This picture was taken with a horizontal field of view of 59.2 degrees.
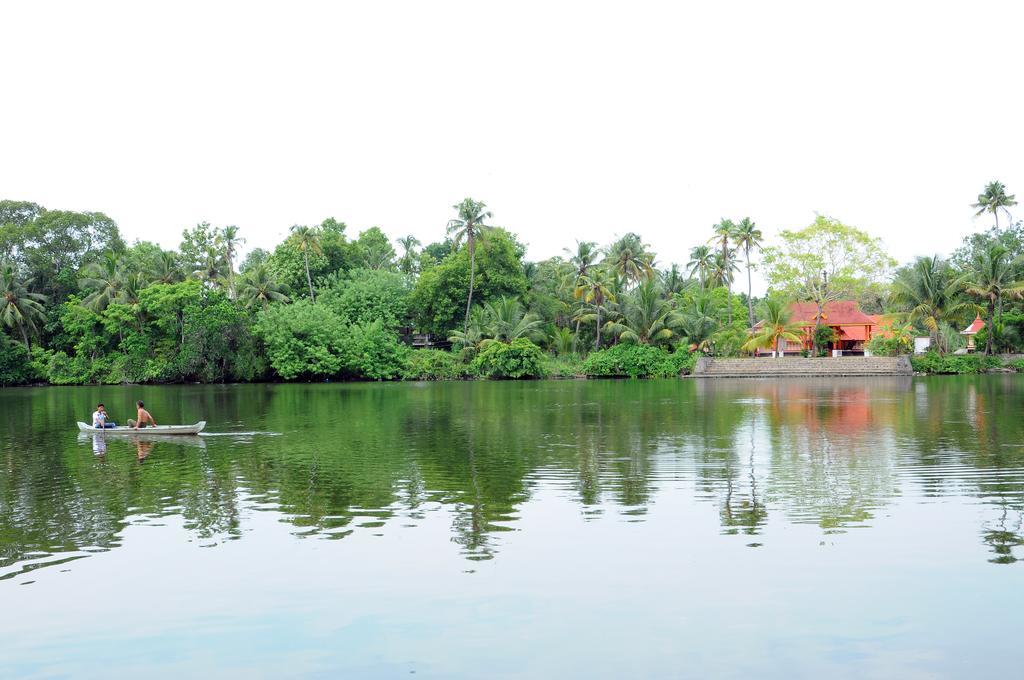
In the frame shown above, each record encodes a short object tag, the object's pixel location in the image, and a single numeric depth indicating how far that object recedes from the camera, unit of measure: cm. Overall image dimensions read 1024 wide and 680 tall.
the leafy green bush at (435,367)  6334
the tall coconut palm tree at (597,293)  6481
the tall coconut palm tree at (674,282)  7969
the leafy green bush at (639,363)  6178
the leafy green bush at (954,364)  5850
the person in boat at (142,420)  2330
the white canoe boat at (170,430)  2259
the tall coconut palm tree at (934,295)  5978
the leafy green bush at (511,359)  6153
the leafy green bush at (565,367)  6419
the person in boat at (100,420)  2309
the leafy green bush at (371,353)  6206
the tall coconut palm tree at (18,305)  6309
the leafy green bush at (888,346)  6041
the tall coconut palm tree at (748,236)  7040
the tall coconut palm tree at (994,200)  6844
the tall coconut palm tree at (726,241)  7225
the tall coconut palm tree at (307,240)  6756
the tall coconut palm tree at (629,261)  7106
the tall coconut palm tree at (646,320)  6381
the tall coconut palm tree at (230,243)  6938
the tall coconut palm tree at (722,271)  8138
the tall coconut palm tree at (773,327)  6106
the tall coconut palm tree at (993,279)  5847
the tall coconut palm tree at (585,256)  6975
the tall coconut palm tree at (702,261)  8631
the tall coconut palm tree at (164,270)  6650
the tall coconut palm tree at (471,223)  6500
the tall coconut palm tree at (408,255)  8441
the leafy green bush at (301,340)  6034
